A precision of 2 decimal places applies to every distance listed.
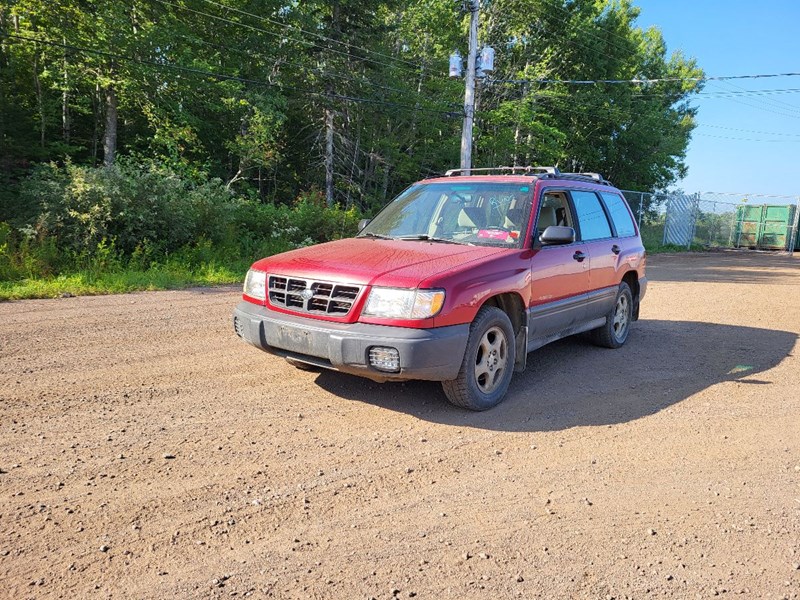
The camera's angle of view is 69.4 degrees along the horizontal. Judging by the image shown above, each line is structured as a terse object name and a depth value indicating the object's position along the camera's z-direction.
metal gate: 30.19
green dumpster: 30.28
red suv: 4.13
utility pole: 19.39
